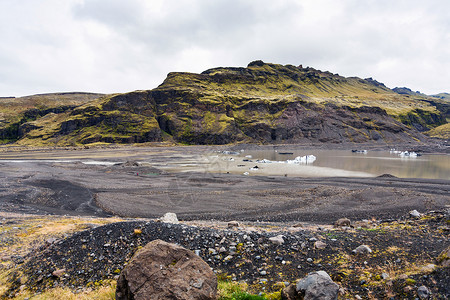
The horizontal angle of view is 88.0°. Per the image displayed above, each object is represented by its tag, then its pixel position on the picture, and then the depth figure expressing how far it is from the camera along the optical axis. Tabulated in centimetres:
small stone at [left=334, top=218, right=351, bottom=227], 1425
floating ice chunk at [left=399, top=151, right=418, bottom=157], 7955
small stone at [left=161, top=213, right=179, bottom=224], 1484
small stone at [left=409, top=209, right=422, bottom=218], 1395
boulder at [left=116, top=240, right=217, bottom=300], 516
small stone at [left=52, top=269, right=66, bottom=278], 724
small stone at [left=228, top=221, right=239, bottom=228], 1378
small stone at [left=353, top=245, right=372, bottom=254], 777
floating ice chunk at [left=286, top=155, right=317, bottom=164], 6328
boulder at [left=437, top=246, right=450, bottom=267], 589
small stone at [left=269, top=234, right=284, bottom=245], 842
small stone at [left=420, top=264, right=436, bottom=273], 579
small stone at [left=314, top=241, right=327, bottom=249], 820
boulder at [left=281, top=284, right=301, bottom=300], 560
